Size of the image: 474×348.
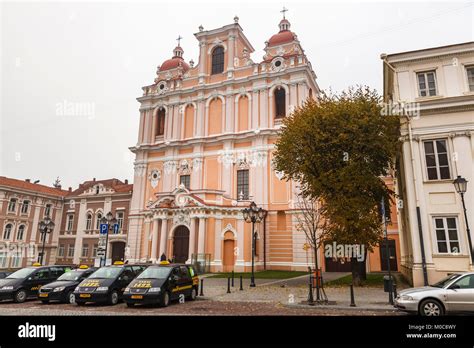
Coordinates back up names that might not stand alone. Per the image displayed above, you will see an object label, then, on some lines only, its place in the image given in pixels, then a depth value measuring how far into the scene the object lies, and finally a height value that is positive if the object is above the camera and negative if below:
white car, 9.80 -1.36
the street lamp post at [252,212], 21.41 +2.30
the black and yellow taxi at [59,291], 14.39 -1.84
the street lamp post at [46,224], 26.03 +1.74
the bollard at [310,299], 12.93 -1.86
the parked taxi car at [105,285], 13.45 -1.51
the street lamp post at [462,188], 14.79 +2.68
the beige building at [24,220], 44.03 +3.58
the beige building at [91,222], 43.38 +3.39
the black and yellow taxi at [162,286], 12.61 -1.45
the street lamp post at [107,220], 24.14 +1.92
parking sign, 22.12 +1.25
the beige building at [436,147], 16.44 +5.17
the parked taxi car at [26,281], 15.01 -1.57
